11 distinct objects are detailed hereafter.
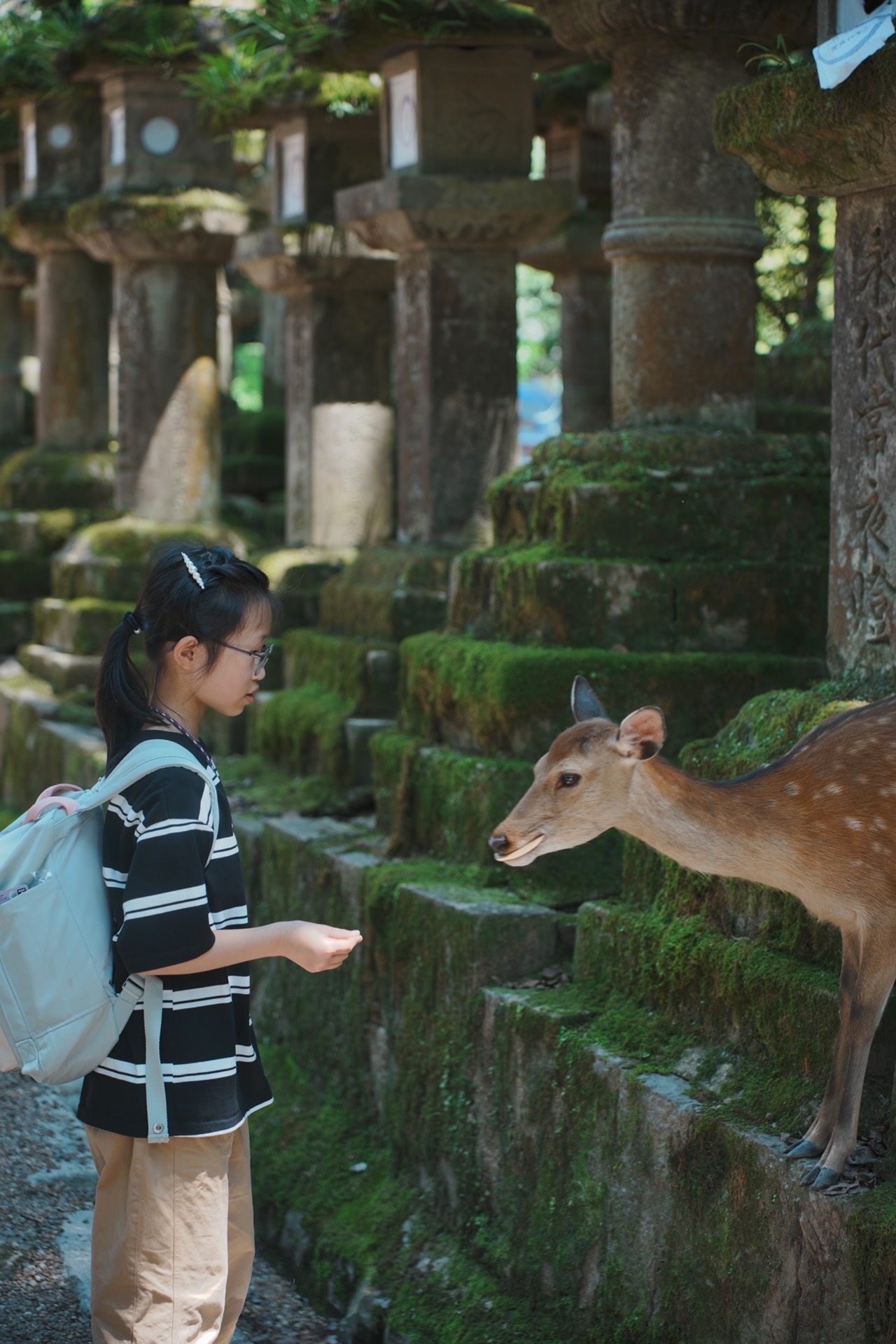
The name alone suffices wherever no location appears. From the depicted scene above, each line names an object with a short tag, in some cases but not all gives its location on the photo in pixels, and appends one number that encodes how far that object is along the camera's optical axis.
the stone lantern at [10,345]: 16.22
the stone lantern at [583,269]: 10.71
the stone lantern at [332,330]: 9.77
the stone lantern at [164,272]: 10.99
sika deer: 3.93
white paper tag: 4.35
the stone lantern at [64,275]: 12.87
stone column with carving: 4.70
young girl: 3.41
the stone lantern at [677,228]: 6.68
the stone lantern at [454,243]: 8.20
